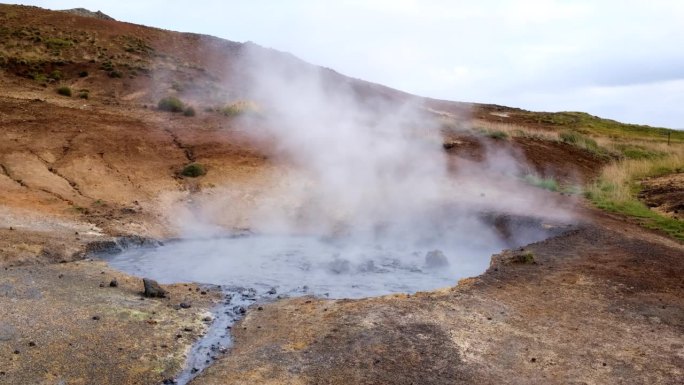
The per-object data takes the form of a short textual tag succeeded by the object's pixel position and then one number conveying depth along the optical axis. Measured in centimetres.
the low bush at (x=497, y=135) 1988
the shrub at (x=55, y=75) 2231
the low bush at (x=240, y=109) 1889
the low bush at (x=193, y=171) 1275
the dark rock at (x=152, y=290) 675
